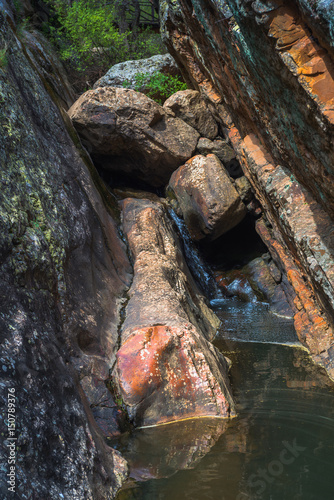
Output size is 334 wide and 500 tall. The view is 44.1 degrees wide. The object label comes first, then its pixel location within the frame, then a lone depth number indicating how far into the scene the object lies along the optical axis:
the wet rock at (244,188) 9.47
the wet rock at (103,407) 4.22
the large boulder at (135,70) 11.92
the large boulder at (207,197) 9.15
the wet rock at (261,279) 9.33
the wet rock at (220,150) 9.81
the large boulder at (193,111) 10.12
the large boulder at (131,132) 9.00
